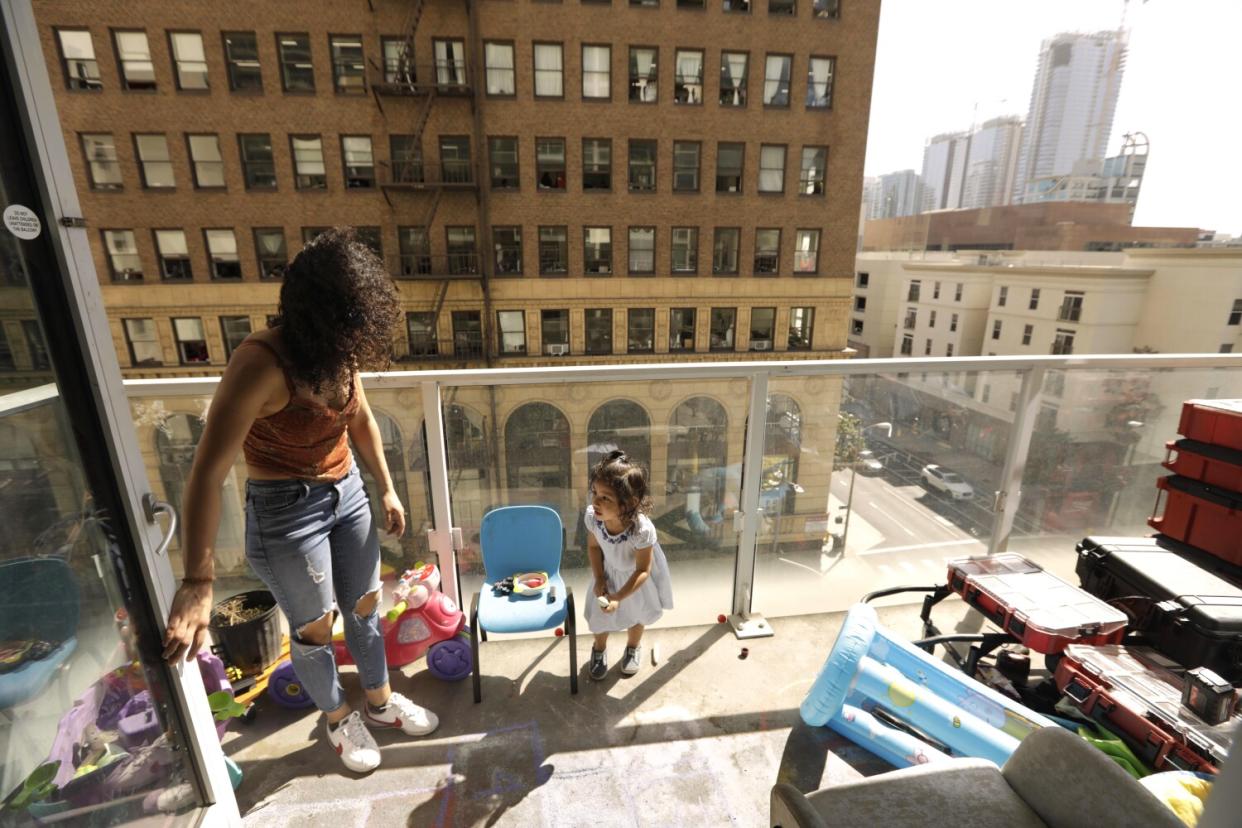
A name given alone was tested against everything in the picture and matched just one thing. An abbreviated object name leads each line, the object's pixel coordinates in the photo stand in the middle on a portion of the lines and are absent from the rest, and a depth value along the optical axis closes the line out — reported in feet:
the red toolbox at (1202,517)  8.41
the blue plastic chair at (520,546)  8.71
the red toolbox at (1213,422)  8.38
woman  5.08
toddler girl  7.77
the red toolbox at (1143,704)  6.17
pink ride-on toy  8.34
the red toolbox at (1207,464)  8.39
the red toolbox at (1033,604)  7.60
